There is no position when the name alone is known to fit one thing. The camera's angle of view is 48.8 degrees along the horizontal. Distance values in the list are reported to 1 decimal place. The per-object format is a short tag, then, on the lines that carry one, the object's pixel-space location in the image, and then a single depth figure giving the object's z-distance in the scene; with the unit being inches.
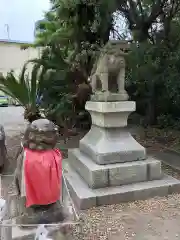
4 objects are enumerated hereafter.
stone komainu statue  111.1
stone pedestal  98.6
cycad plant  181.2
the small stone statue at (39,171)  63.5
